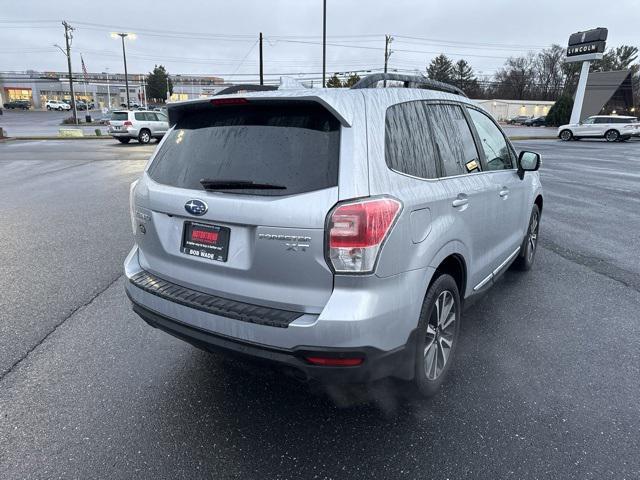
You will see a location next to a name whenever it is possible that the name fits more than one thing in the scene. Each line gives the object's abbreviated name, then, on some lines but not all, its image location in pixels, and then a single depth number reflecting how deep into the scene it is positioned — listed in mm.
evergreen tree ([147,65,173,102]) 103688
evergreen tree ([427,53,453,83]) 97500
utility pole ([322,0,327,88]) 30453
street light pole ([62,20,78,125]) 46575
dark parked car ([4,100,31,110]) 91688
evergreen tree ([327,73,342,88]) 36281
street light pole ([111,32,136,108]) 39956
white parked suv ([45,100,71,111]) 88625
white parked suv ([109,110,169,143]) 26391
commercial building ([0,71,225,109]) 107375
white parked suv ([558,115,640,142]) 32781
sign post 41219
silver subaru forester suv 2145
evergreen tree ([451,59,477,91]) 100312
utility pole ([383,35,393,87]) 50062
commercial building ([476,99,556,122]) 80688
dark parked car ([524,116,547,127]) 64438
